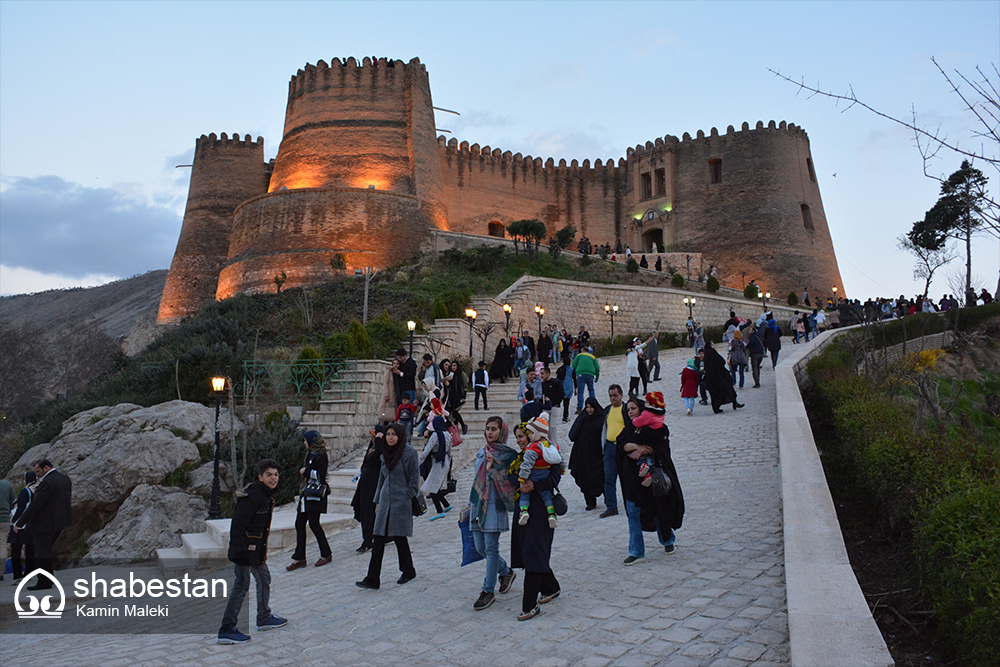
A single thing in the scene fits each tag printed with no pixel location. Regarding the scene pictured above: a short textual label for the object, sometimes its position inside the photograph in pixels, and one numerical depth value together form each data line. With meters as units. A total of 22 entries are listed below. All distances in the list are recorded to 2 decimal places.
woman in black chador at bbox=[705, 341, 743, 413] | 11.34
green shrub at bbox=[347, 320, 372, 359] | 15.44
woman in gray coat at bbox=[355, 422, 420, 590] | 5.70
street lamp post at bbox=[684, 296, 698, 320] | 26.39
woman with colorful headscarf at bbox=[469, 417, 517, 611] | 4.92
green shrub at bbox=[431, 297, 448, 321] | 19.42
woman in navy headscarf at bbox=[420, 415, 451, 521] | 7.83
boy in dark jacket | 4.90
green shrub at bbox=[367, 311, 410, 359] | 16.47
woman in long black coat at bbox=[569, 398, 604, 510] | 7.07
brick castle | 29.39
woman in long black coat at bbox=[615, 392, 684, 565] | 5.36
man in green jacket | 11.98
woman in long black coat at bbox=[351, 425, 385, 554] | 6.90
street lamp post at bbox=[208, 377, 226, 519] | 9.31
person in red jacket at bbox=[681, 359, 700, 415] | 11.65
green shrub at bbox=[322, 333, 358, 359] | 15.17
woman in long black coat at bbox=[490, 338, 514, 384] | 15.90
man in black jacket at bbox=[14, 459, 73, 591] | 7.67
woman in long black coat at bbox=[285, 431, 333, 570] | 6.99
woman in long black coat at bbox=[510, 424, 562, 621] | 4.55
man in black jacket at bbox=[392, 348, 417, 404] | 11.02
